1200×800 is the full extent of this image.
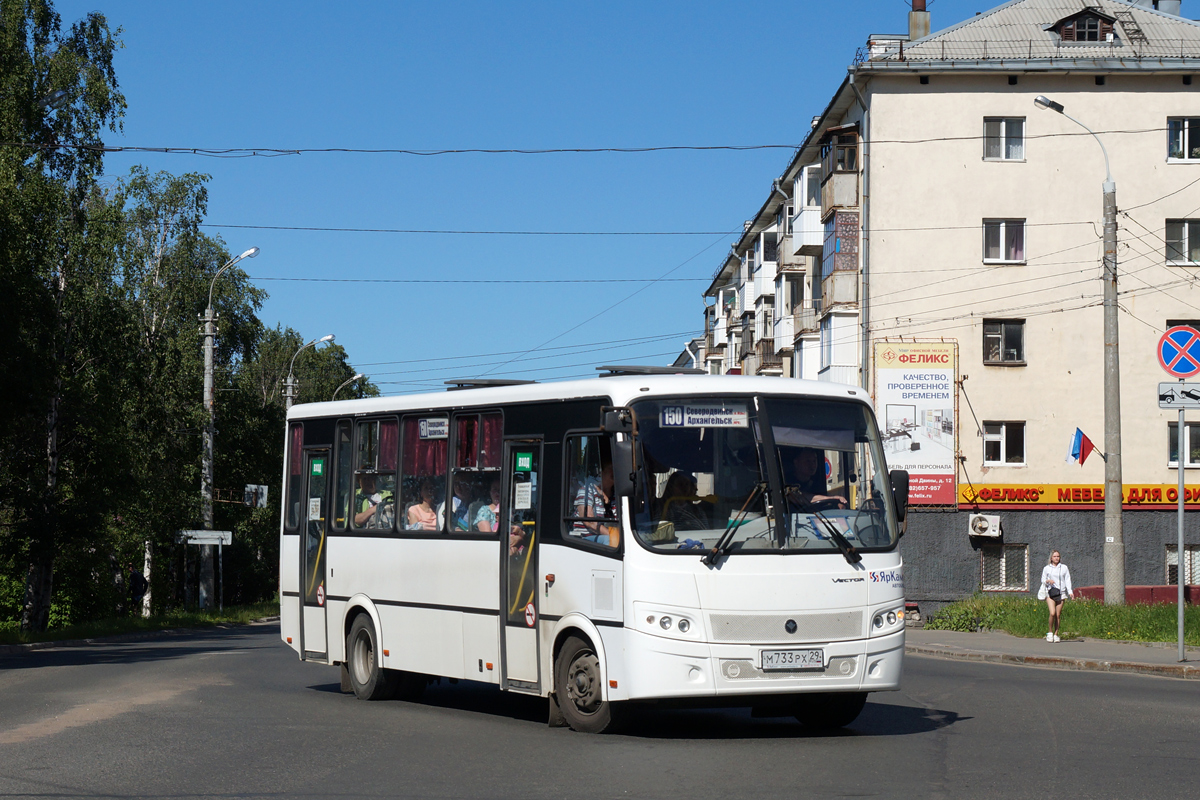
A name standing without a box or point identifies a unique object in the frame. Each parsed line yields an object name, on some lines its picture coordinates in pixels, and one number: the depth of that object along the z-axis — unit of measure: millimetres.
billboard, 44531
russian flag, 43688
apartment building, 44938
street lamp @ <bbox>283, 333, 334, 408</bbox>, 52625
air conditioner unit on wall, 44344
